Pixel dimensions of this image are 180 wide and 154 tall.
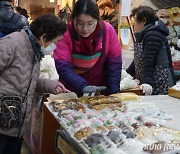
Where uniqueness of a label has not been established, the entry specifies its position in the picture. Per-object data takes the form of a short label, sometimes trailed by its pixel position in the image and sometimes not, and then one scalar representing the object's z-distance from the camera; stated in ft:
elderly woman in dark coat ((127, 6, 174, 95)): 10.05
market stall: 4.33
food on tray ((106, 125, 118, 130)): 4.96
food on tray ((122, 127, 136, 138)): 4.66
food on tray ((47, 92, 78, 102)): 7.04
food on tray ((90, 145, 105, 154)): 4.22
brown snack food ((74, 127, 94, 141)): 4.73
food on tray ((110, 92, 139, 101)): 6.92
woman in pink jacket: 7.09
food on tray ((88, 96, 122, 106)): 6.31
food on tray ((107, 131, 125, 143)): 4.50
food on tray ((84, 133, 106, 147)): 4.43
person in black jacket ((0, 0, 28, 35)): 10.87
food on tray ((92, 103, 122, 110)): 6.12
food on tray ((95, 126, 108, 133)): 4.87
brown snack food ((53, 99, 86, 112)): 6.06
